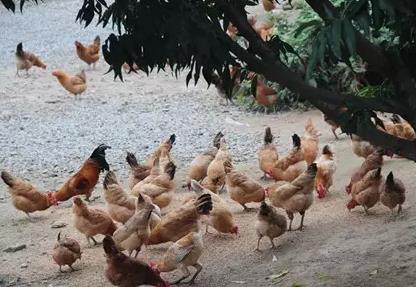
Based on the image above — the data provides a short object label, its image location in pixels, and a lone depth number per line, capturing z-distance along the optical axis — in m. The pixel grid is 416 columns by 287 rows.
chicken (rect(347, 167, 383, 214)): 12.44
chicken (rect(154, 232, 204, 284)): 10.66
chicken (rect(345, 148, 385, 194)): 13.53
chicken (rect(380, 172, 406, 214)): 12.02
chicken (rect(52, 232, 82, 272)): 11.42
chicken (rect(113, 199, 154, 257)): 11.53
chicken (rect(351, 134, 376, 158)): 15.59
